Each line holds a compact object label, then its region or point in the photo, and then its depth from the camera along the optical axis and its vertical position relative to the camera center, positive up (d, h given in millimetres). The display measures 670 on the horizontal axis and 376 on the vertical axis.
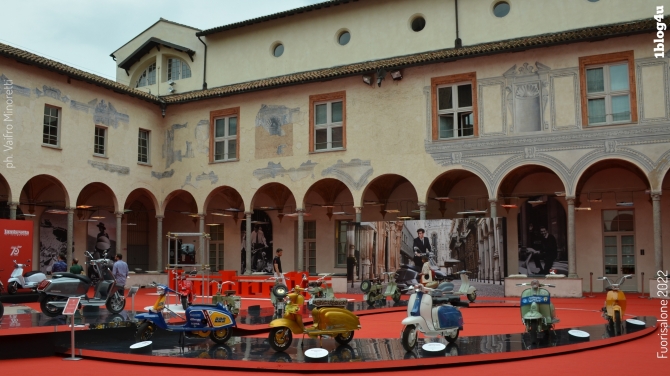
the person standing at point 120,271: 17438 -974
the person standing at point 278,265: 17234 -845
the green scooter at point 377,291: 18047 -1616
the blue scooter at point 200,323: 10836 -1465
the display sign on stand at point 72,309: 10102 -1143
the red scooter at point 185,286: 16020 -1321
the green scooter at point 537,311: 10797 -1305
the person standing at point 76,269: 17594 -921
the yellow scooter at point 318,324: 10078 -1414
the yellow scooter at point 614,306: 11664 -1320
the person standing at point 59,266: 19344 -923
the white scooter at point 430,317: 10047 -1304
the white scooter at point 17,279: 19373 -1299
